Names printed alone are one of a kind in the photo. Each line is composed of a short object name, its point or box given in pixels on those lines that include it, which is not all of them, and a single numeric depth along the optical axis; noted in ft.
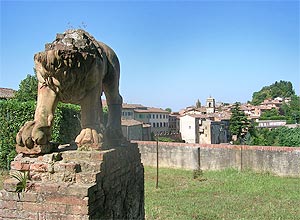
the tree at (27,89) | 67.15
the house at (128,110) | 144.97
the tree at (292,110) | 202.69
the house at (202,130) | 150.10
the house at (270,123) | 188.33
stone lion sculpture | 10.32
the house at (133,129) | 85.18
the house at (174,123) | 186.80
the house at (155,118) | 162.22
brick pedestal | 9.85
